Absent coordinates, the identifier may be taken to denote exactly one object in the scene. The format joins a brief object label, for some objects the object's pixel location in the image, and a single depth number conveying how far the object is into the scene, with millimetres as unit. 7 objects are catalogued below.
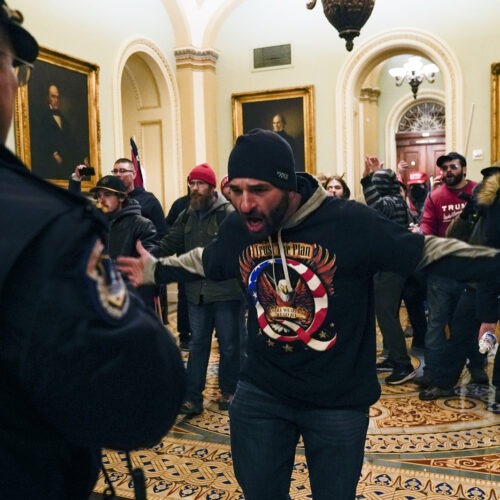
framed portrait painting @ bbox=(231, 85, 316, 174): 10078
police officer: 765
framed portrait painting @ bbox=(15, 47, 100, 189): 6809
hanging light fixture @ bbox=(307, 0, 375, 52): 6773
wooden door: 18438
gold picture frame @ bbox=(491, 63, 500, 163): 8906
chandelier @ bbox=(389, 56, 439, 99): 14297
